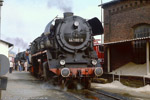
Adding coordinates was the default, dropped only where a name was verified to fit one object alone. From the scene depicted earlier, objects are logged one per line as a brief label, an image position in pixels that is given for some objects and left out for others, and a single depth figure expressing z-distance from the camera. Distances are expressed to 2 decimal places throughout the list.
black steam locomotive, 10.62
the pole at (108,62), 17.34
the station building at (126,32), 16.25
